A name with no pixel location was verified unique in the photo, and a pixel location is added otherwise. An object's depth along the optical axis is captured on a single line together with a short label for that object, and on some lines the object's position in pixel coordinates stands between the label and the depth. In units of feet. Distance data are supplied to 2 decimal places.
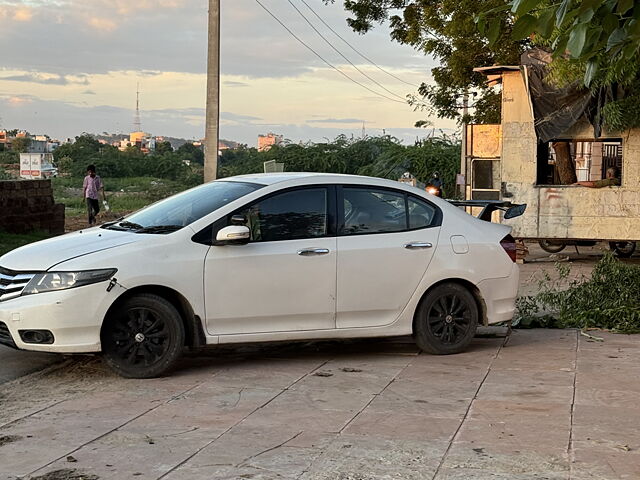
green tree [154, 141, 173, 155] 191.18
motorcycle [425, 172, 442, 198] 70.08
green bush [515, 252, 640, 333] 34.14
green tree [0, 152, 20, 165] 169.89
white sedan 24.47
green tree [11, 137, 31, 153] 190.97
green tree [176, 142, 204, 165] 189.26
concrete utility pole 59.57
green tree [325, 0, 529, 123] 78.33
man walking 80.43
